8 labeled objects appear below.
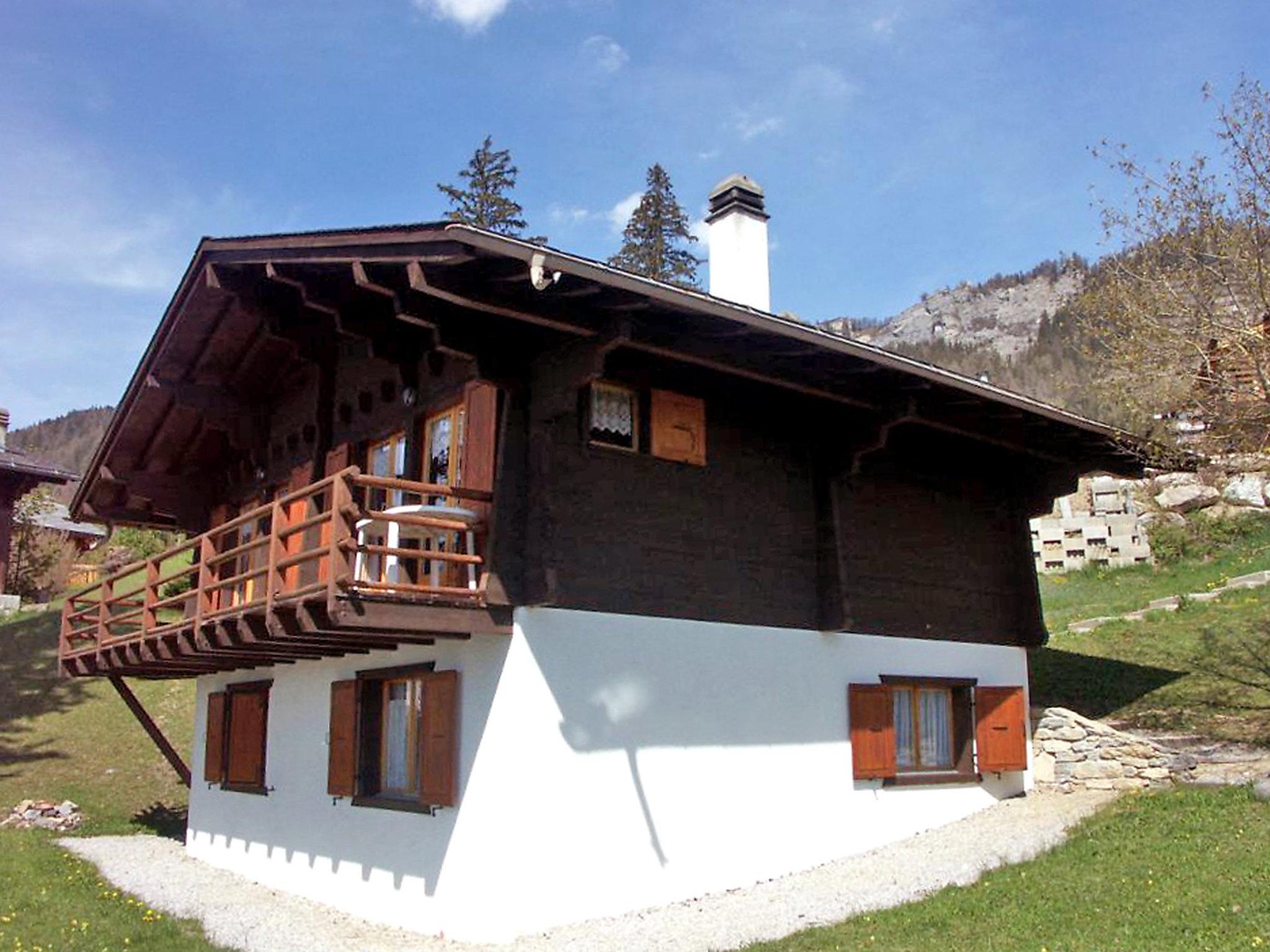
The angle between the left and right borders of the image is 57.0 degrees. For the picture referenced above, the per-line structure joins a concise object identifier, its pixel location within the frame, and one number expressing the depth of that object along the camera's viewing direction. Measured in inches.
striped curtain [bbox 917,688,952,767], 531.2
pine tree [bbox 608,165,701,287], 1630.2
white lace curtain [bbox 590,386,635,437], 432.8
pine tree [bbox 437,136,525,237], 1593.3
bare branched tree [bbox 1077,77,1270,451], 511.8
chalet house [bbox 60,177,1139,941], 386.9
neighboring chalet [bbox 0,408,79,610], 1095.6
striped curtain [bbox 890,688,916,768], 519.8
